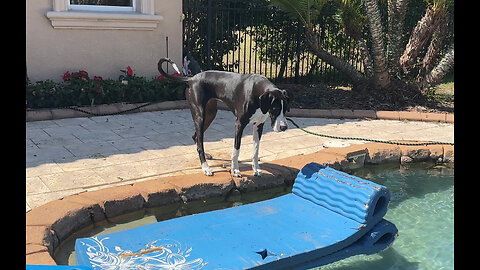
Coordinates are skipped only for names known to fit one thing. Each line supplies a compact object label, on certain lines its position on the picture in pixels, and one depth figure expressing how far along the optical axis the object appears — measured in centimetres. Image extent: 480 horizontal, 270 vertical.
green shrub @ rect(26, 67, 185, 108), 792
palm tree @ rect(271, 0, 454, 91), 973
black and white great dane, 441
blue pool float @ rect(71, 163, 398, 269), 318
